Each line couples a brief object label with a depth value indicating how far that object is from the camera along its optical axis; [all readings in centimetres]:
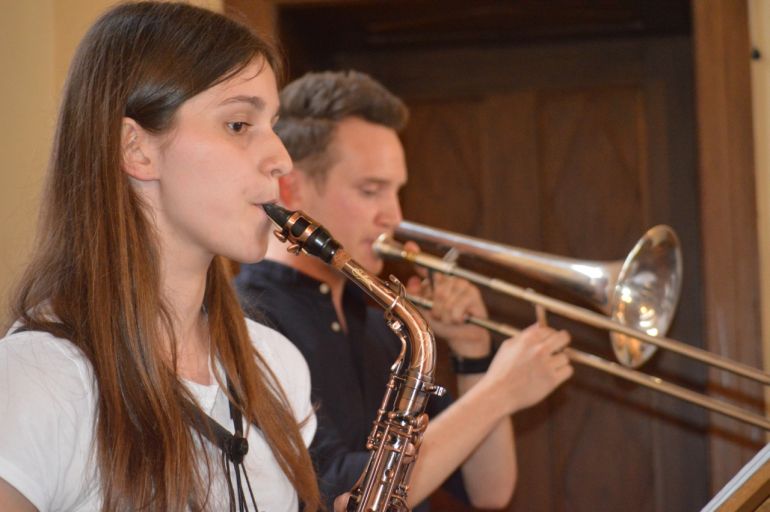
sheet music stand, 254
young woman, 263
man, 315
